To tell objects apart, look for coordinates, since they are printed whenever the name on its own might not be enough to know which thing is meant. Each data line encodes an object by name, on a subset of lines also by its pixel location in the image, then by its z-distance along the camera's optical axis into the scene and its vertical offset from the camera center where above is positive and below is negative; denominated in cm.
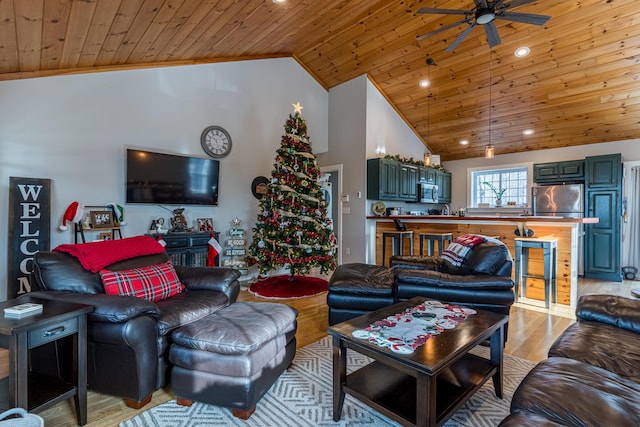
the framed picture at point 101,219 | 381 -7
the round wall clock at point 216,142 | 491 +116
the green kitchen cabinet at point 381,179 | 561 +67
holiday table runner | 160 -64
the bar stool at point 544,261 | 374 -55
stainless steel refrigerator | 570 +28
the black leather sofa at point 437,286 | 268 -62
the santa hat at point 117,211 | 398 +3
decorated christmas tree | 461 -3
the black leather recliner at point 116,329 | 173 -67
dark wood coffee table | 140 -89
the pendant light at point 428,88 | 507 +234
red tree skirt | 429 -107
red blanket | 221 -28
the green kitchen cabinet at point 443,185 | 732 +73
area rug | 173 -113
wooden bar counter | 381 -22
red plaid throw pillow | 217 -50
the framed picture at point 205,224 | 475 -15
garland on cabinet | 600 +112
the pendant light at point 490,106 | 432 +201
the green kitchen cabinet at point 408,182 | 617 +68
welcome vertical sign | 331 -15
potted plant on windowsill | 706 +57
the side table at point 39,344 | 136 -65
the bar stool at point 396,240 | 527 -43
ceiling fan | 269 +178
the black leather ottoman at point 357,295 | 284 -73
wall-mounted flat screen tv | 413 +50
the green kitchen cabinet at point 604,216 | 537 +2
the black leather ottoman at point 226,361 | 172 -83
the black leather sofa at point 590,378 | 111 -69
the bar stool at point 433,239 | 477 -36
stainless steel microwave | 670 +52
